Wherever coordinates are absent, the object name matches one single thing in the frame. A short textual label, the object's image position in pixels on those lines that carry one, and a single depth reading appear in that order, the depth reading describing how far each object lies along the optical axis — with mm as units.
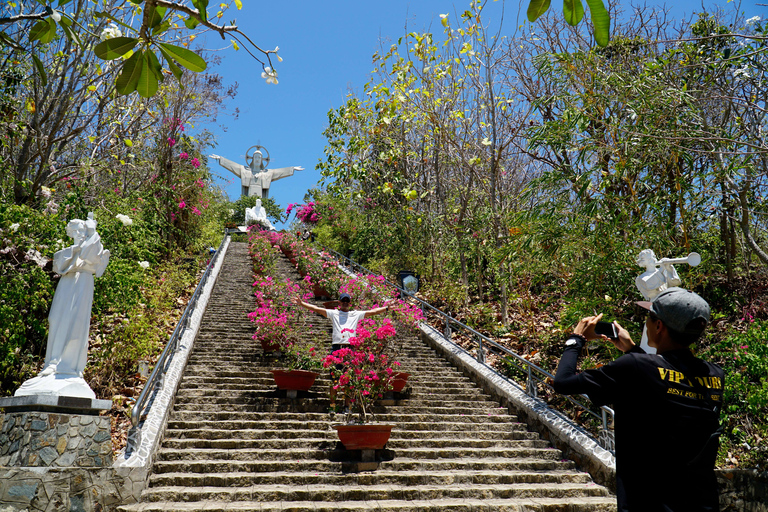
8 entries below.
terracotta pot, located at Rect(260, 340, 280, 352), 9820
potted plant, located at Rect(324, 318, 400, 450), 6918
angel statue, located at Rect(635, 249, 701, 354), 5725
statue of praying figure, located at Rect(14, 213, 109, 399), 5926
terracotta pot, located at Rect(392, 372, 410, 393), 8766
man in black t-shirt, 2008
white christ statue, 33812
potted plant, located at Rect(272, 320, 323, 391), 8383
